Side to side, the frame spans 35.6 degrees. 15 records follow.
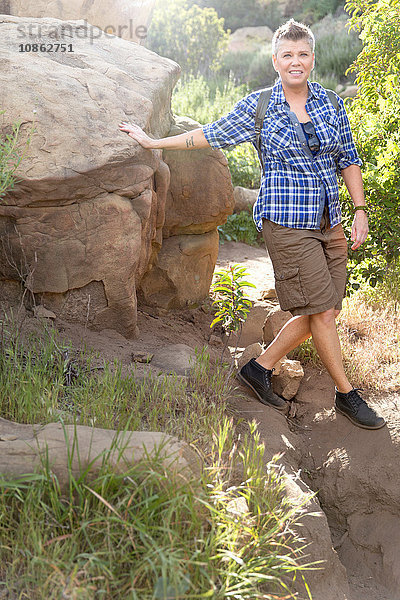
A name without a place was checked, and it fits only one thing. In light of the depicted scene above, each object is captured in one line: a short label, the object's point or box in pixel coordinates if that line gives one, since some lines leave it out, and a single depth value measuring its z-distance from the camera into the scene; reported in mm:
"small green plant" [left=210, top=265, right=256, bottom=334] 3955
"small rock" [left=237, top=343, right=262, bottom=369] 4297
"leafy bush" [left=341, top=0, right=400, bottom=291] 4852
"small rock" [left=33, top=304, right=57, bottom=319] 3990
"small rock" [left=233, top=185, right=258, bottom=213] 8297
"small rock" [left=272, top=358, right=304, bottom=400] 4156
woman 3490
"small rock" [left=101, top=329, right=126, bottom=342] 4227
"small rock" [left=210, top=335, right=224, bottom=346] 4867
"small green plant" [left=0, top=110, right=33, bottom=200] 3266
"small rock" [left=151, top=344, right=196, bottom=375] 3903
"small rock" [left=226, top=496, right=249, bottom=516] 2556
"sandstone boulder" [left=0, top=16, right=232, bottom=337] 3748
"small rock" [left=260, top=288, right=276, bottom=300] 5383
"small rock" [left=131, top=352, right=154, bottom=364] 3938
